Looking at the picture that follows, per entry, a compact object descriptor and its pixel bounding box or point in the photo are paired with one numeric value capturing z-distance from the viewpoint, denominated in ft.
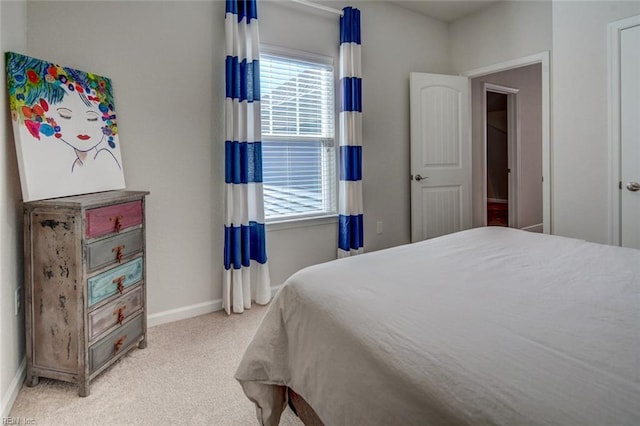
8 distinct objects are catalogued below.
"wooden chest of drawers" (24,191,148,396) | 5.60
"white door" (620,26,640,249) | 8.06
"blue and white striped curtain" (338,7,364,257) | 10.46
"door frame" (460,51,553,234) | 10.86
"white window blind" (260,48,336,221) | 9.76
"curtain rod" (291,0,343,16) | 9.75
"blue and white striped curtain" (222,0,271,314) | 8.57
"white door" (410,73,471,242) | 12.30
